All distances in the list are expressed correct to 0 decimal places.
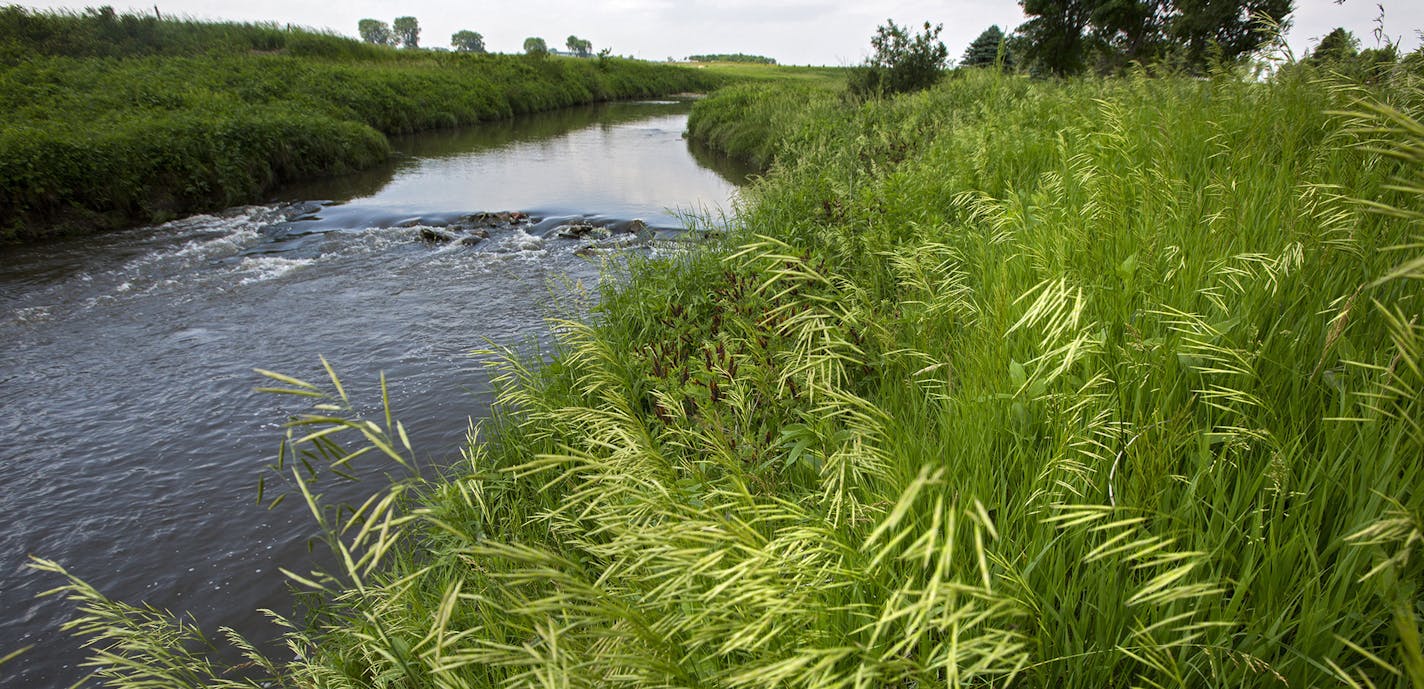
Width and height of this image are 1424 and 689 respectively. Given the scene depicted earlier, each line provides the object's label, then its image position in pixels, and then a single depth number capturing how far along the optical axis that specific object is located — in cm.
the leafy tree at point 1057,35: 1902
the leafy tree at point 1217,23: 1577
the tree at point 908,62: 1576
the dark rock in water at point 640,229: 1110
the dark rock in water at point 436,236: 1080
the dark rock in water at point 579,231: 1112
